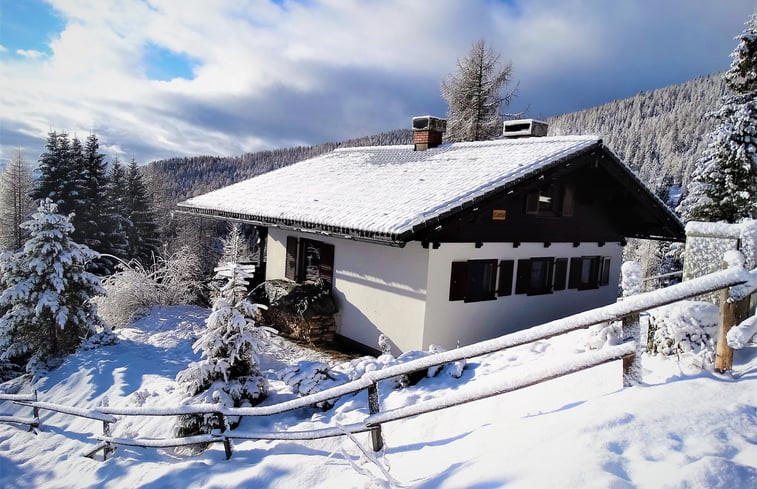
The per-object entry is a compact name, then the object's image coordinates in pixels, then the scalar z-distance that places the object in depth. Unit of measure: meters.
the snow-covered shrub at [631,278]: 4.83
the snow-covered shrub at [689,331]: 4.18
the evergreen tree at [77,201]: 27.00
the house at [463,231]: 9.21
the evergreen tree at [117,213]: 28.83
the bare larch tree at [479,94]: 24.36
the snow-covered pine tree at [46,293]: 10.14
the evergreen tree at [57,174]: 26.80
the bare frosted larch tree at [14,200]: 29.19
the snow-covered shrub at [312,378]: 7.09
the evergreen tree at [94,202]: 27.34
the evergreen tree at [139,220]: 32.19
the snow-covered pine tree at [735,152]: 15.34
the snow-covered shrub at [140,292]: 13.21
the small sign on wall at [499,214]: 10.00
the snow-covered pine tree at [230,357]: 6.98
